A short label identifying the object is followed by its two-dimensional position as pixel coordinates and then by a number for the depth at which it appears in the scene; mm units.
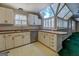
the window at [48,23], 1710
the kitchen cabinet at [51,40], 1705
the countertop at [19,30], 1616
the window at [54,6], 1718
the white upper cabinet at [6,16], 1619
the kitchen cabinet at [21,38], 1727
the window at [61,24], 1704
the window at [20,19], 1673
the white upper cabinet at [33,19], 1757
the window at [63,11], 1702
